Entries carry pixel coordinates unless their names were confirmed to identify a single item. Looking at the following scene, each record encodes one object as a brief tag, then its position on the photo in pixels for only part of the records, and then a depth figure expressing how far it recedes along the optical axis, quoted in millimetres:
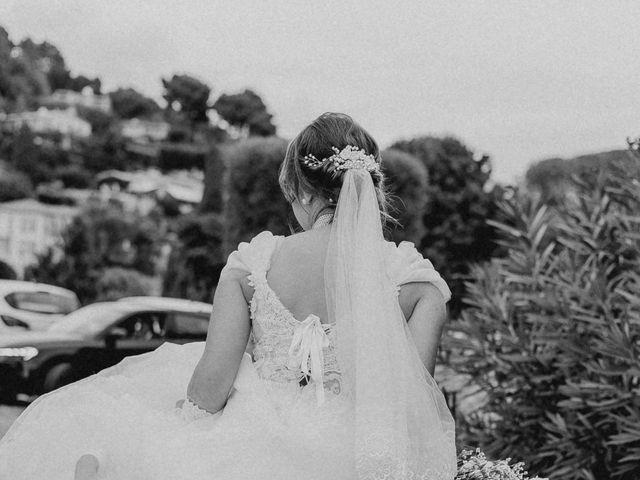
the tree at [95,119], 94250
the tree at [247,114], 80000
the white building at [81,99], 97625
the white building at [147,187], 71888
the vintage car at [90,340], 9344
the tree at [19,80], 72438
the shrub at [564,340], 5262
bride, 2369
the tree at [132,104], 106312
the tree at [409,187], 14938
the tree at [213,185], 26078
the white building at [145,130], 99606
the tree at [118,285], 25625
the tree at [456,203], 17484
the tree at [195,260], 20672
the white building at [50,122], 74219
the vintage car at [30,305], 13812
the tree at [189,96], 89250
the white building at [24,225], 50241
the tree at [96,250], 24984
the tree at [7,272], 30344
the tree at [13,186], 62375
